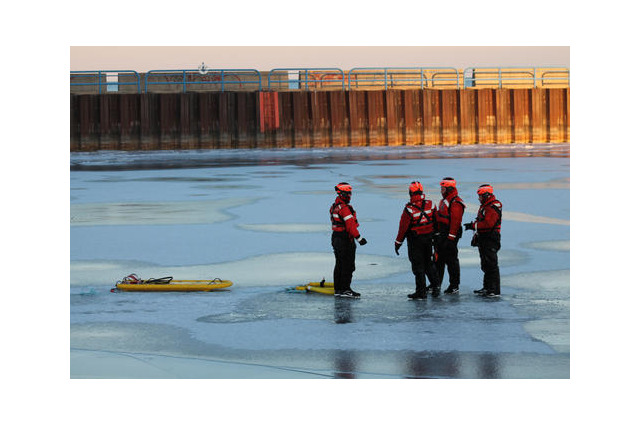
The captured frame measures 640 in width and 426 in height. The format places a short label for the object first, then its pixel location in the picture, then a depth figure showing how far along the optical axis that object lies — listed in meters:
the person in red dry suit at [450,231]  18.36
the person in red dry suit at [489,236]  18.17
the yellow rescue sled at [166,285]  19.08
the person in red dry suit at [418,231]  18.02
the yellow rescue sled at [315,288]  18.77
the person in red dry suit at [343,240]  18.12
